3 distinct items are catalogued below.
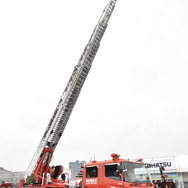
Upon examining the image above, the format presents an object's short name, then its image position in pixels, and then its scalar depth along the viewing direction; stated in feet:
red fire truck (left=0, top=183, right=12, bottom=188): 35.82
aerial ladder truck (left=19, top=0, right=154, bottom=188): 20.61
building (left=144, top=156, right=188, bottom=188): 60.85
